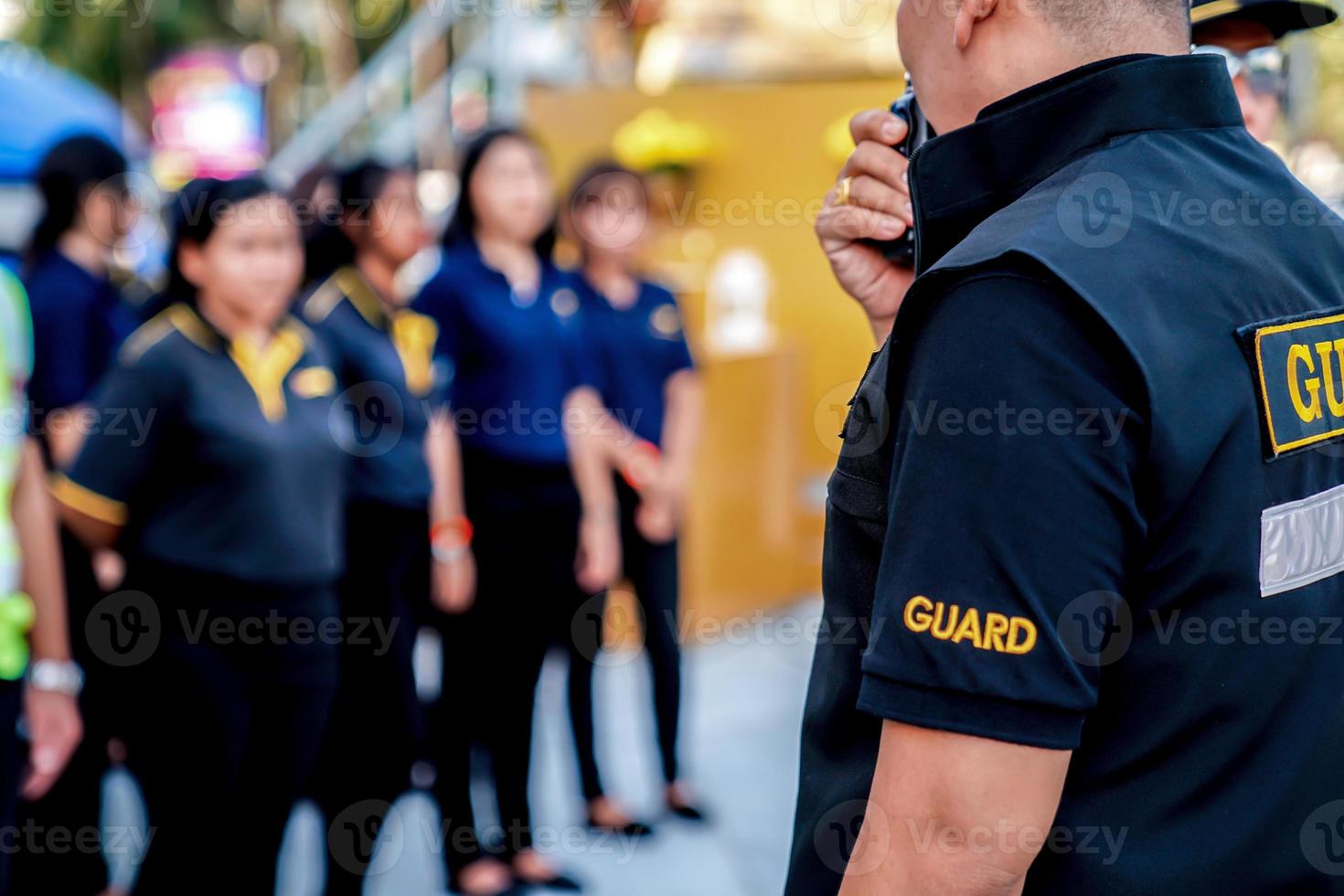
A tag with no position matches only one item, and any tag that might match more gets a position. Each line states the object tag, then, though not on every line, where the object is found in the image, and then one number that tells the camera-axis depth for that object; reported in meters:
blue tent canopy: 5.50
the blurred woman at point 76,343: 3.30
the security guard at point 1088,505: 0.94
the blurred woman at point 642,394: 3.95
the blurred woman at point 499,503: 3.52
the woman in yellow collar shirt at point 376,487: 3.24
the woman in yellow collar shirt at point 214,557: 2.66
